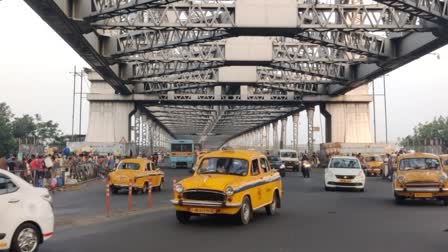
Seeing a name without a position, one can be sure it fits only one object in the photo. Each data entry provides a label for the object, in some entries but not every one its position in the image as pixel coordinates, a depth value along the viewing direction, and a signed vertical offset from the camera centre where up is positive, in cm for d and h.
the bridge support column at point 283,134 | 9750 +302
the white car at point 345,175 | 2588 -112
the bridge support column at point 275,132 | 11044 +379
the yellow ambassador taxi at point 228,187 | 1270 -84
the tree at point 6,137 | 8500 +223
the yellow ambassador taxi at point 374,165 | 4491 -112
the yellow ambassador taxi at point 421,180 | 1841 -96
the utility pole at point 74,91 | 7728 +838
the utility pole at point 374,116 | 8081 +504
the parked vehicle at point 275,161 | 4320 -80
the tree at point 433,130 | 12334 +475
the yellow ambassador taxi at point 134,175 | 2416 -103
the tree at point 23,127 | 10519 +470
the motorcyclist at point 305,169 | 4099 -131
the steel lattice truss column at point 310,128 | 7081 +297
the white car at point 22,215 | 877 -103
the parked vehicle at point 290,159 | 5350 -75
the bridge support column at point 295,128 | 8531 +354
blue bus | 5925 -28
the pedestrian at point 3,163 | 2015 -42
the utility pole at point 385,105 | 7549 +644
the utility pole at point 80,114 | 7762 +533
